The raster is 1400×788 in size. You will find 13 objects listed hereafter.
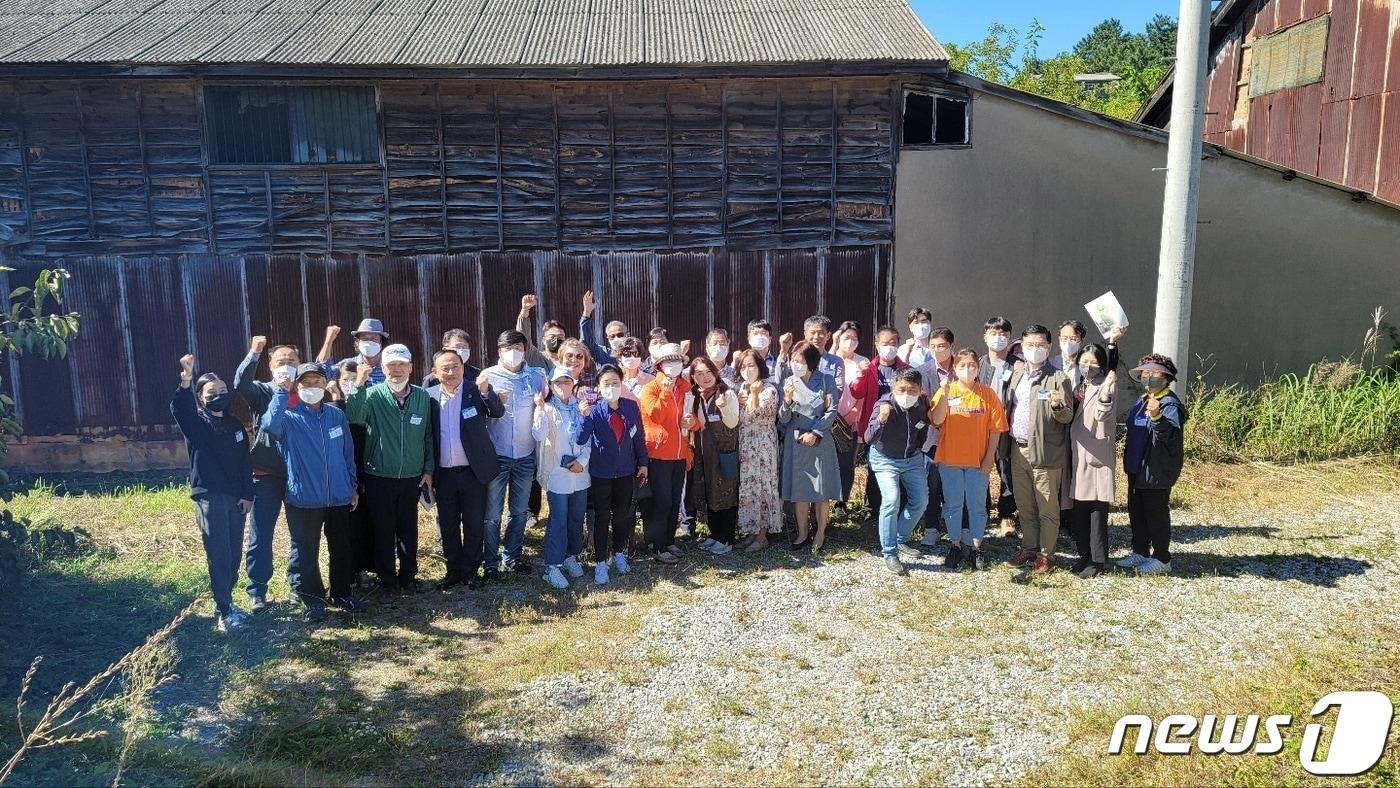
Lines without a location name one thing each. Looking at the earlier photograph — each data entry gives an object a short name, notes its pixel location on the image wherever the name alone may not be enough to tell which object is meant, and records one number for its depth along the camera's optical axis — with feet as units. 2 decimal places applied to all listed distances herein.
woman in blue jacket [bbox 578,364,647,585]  21.74
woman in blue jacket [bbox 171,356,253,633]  18.79
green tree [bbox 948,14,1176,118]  89.81
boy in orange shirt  21.85
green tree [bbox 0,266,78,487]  18.38
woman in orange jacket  22.90
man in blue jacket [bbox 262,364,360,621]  19.11
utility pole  26.32
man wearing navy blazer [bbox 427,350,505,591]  20.72
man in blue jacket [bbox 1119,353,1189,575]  21.02
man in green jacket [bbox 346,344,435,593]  20.11
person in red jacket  24.02
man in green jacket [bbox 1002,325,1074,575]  21.42
